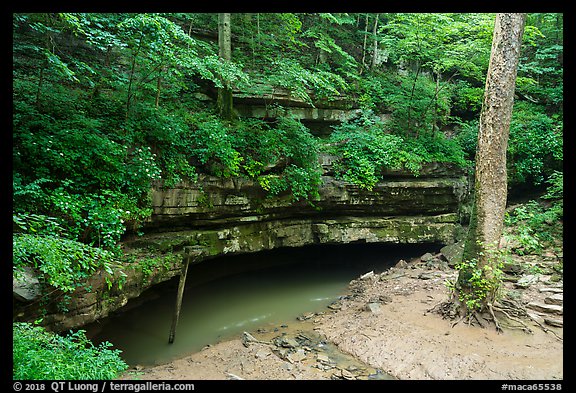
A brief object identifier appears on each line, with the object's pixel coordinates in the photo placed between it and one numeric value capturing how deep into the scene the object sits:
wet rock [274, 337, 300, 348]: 7.48
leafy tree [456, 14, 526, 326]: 6.85
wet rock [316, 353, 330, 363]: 6.80
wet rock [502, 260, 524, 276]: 9.38
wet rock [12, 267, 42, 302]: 5.21
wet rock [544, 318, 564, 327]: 6.79
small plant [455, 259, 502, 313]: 6.94
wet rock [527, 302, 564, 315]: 7.17
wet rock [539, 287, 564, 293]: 7.98
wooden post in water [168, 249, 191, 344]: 8.14
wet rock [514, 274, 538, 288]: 8.55
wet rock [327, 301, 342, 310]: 9.66
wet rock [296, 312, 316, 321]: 9.25
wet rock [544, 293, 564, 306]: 7.45
